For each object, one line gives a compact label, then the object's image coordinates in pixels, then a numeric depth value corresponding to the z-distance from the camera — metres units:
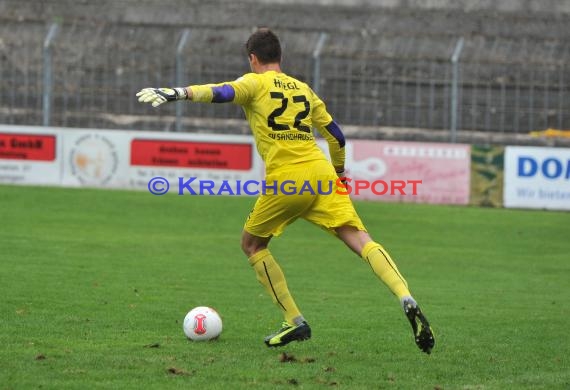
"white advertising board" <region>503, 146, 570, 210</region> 43.12
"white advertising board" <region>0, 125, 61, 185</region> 44.53
